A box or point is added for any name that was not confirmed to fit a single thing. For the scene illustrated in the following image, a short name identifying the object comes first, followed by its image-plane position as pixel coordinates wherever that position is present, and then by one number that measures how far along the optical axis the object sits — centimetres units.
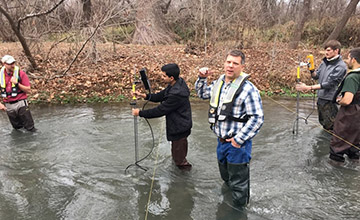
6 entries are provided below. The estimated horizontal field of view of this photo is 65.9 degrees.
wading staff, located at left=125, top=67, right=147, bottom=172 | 446
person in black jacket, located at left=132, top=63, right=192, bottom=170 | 428
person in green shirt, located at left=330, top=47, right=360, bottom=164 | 449
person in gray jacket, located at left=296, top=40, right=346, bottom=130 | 539
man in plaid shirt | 328
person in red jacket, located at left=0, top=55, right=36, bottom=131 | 626
